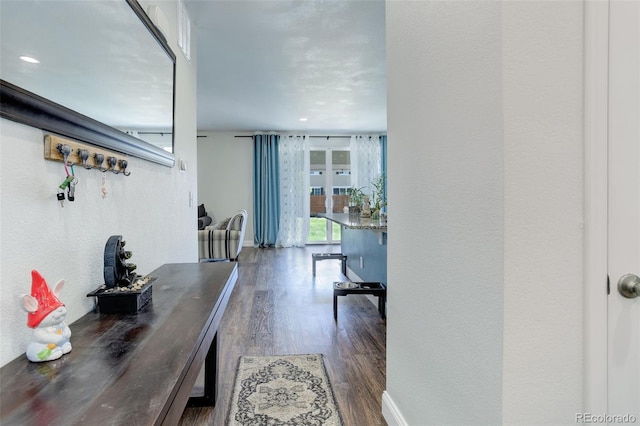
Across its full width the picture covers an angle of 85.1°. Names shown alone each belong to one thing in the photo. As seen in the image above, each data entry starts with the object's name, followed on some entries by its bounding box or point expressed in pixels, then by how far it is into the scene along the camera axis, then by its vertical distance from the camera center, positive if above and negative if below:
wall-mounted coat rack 0.95 +0.15
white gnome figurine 0.79 -0.27
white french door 8.04 +0.35
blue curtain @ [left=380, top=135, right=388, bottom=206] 7.92 +1.16
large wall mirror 0.86 +0.44
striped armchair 5.19 -0.58
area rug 1.67 -1.03
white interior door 0.88 +0.09
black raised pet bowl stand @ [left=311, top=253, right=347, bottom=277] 4.85 -0.79
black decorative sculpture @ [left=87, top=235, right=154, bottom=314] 1.14 -0.29
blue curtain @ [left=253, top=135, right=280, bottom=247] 7.49 +0.28
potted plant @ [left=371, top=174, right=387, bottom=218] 4.57 -0.10
